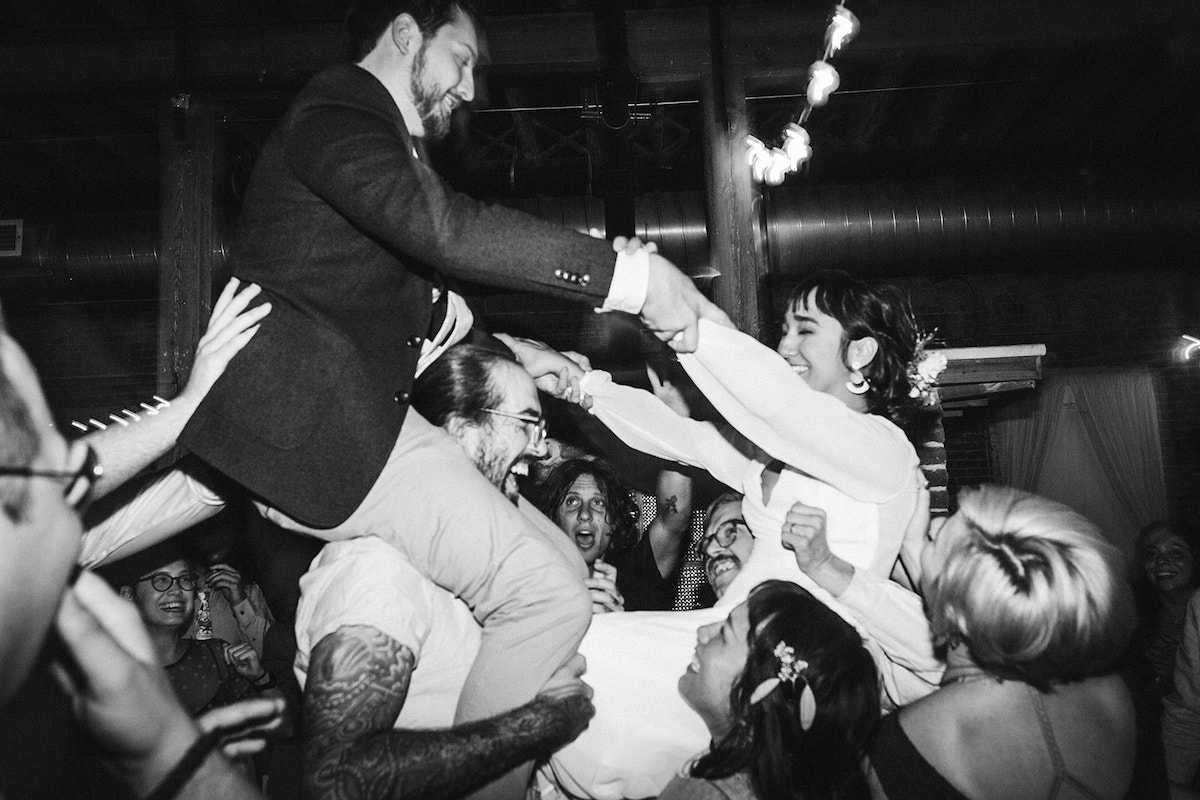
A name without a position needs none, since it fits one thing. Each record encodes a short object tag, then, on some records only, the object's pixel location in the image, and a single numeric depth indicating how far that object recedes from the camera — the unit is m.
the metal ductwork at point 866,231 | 6.38
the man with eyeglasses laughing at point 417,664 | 1.46
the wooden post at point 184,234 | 3.60
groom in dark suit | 1.46
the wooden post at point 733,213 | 3.65
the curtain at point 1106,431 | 8.62
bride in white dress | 1.86
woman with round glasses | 3.54
